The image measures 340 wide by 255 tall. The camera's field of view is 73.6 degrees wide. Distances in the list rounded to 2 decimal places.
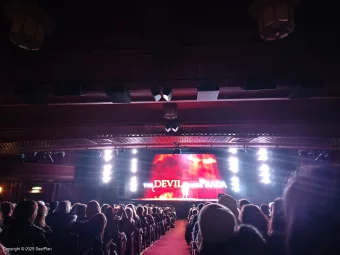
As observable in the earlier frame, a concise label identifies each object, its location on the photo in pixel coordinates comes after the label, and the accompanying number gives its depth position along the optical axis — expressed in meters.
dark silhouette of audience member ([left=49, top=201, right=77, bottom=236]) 3.95
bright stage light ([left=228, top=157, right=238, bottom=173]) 18.91
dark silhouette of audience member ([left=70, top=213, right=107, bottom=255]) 3.41
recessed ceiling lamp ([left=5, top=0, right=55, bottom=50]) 2.82
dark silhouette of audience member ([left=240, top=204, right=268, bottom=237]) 3.38
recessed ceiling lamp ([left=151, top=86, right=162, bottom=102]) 4.43
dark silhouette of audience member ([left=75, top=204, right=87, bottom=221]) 4.97
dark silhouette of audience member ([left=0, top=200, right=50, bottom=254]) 2.88
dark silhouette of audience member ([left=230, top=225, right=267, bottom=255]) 1.79
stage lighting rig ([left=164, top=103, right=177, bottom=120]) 5.94
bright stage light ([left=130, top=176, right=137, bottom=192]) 19.34
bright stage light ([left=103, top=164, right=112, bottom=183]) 18.11
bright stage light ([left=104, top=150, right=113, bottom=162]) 18.16
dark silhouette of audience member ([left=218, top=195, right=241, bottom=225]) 3.82
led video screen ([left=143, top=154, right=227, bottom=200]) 18.38
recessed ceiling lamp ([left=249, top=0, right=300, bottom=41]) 2.57
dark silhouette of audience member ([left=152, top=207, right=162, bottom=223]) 9.71
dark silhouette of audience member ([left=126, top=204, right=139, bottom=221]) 6.55
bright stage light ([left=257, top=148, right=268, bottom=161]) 16.56
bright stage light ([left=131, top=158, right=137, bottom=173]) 19.47
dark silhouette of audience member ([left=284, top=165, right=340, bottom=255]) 1.13
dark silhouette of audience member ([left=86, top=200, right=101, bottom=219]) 4.65
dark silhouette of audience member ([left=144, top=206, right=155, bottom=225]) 8.38
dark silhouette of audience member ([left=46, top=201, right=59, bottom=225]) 6.48
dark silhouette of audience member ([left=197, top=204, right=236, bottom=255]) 1.89
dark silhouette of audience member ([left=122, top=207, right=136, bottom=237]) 5.62
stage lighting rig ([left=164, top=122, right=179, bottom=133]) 6.47
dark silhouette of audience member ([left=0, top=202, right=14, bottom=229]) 4.30
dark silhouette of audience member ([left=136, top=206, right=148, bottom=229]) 7.39
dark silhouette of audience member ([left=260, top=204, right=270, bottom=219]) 5.62
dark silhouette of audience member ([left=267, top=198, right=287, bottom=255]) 1.82
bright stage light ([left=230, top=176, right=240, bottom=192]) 18.48
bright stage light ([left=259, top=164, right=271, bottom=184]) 16.72
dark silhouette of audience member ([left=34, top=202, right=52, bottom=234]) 3.93
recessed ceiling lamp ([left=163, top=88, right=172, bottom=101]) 4.45
